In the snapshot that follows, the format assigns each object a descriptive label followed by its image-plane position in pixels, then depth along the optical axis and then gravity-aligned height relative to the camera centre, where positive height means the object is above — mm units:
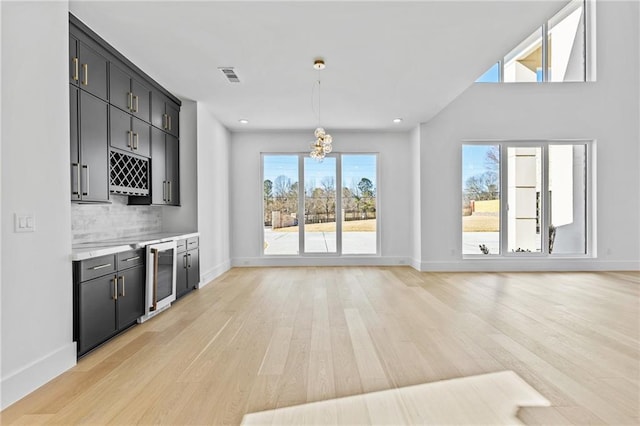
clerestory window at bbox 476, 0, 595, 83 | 7398 +3067
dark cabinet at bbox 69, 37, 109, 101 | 3178 +1278
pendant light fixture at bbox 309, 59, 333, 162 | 4933 +864
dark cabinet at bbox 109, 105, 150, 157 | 3889 +872
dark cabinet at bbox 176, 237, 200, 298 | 4977 -772
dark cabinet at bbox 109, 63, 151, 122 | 3859 +1309
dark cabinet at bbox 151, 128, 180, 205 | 4922 +590
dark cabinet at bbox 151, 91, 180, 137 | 4896 +1341
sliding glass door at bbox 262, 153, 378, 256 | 8008 +93
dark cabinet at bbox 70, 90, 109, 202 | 3211 +576
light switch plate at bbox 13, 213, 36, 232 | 2395 -69
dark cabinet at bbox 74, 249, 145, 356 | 2938 -752
